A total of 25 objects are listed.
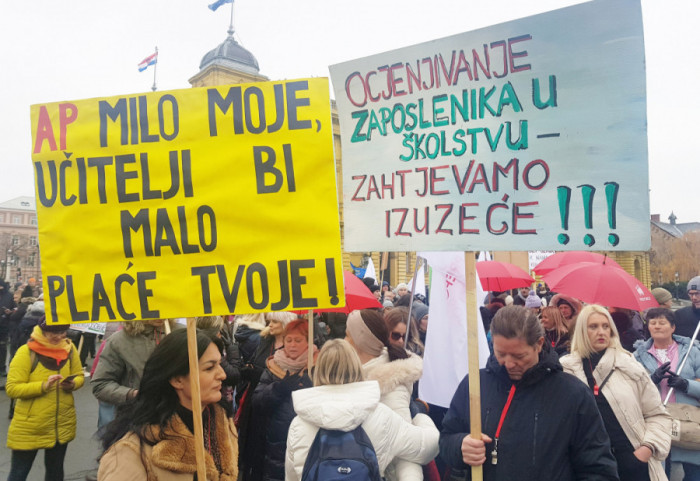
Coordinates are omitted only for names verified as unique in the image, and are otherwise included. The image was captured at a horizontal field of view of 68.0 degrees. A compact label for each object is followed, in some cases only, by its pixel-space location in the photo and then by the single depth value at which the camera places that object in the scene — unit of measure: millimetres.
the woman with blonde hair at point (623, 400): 3225
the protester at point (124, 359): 4055
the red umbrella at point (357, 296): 5160
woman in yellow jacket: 4117
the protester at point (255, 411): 3971
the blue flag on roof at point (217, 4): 32156
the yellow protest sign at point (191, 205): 2445
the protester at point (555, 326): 5336
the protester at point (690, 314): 6398
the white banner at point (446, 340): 3822
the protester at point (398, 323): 4305
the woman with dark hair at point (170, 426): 2123
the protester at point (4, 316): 10703
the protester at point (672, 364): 4027
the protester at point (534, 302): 9631
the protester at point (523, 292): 13338
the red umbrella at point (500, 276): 7609
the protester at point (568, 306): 5770
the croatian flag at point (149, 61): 30406
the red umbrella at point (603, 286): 4809
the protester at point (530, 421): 2396
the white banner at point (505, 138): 2369
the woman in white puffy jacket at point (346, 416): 2455
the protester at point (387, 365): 2740
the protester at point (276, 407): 3555
